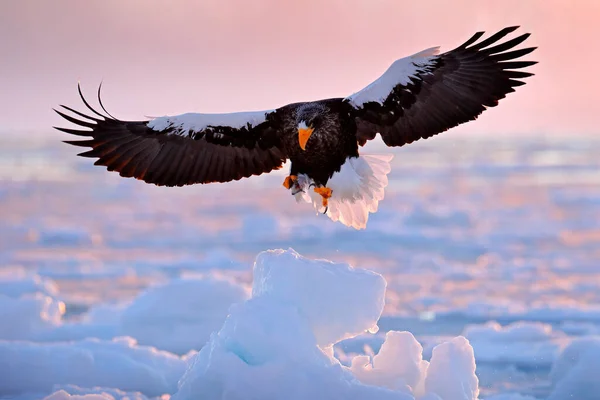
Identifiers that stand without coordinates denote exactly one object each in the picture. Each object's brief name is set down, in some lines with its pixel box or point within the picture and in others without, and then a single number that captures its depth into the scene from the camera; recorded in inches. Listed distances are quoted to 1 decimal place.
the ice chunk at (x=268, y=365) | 467.2
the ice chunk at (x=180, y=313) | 744.3
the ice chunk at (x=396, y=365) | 508.1
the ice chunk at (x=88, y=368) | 634.8
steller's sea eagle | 598.5
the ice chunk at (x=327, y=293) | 495.5
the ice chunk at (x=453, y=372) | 500.1
